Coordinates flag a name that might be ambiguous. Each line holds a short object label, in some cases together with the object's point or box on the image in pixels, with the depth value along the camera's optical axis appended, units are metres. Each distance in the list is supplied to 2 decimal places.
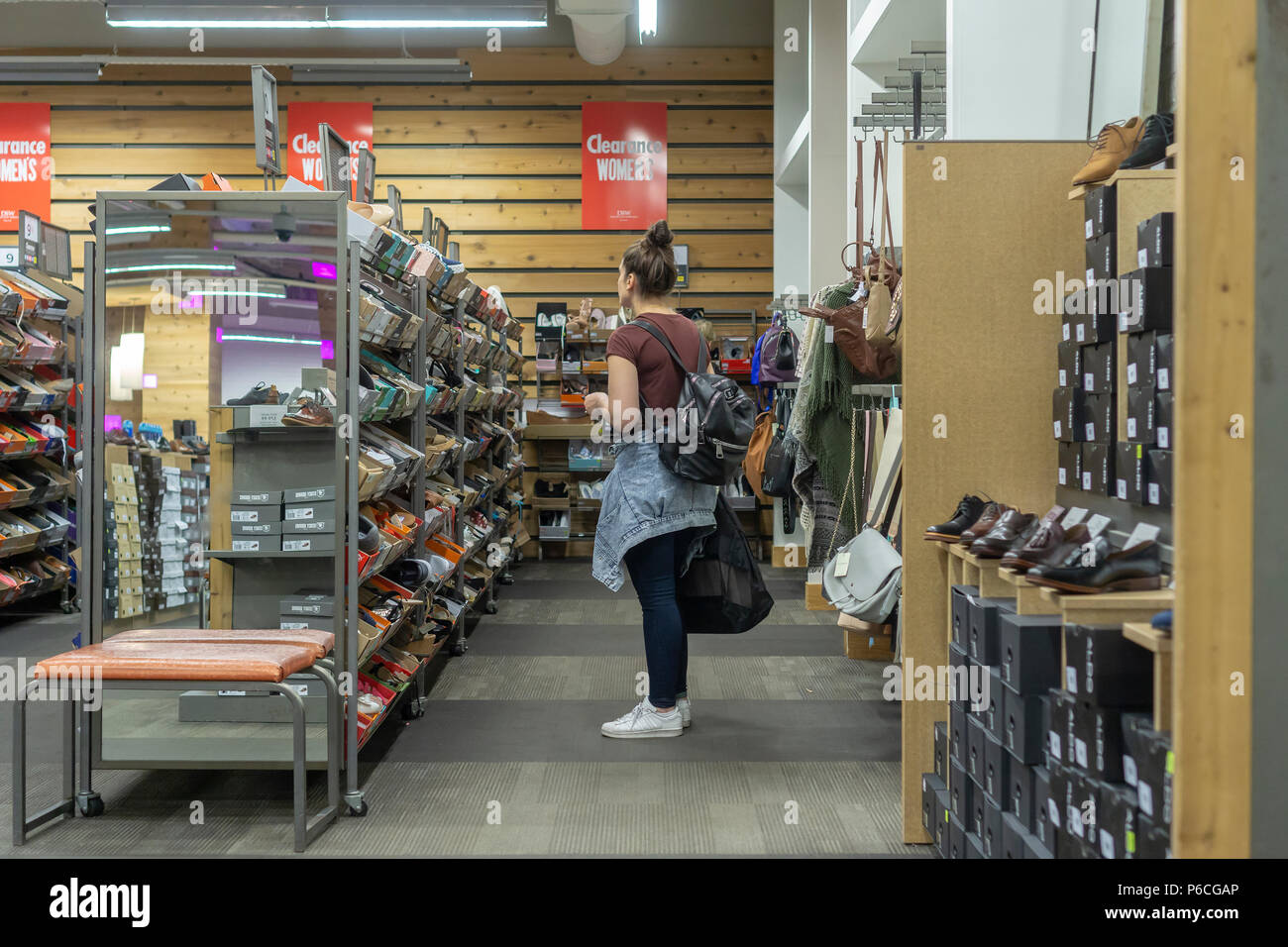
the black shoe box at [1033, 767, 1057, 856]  2.00
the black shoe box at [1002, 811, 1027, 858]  2.09
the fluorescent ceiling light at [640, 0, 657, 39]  6.77
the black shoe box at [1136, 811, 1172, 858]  1.61
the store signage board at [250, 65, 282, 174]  3.24
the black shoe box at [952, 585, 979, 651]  2.43
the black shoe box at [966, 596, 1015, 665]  2.24
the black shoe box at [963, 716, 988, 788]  2.33
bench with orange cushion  2.59
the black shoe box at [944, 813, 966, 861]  2.44
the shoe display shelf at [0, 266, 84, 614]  5.71
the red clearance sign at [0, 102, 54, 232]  8.87
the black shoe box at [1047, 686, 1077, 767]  1.92
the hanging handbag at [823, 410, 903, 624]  4.02
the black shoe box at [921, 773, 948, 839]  2.62
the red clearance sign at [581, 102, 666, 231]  8.98
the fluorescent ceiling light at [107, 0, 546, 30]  7.00
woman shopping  3.47
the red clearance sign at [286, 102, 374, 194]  8.92
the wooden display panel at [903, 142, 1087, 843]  2.65
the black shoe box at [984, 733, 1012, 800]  2.21
